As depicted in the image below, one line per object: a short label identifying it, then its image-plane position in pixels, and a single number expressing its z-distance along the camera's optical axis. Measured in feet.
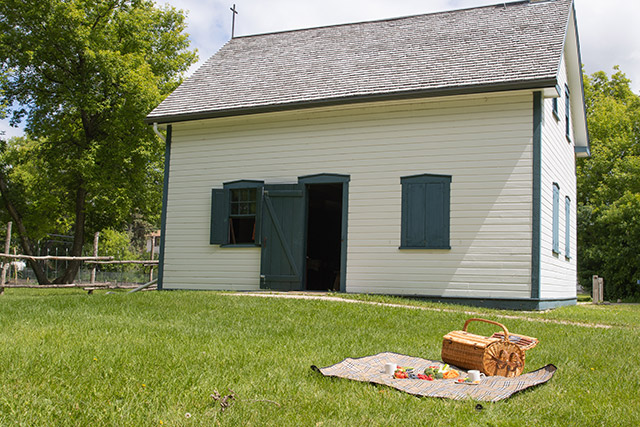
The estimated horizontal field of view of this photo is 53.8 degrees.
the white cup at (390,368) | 15.78
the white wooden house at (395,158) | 39.60
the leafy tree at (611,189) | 86.89
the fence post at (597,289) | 70.69
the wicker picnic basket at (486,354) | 16.63
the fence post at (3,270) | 54.08
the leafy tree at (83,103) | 73.20
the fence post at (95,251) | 65.36
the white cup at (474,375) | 15.48
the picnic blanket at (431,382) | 14.12
